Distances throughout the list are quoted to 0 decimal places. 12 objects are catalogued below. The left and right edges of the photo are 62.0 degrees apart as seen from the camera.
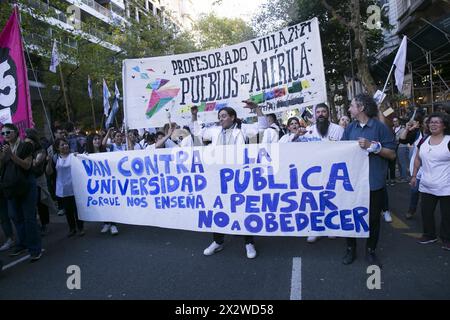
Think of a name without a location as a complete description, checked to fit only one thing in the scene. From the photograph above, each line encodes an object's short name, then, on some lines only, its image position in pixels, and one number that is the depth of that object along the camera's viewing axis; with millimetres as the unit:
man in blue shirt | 3999
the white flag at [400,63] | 6056
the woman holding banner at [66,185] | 5918
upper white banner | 5207
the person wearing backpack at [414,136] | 5796
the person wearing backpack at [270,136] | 4570
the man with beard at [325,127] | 5270
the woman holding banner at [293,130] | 5457
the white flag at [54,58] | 12065
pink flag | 5328
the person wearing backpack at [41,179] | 5121
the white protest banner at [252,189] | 4203
